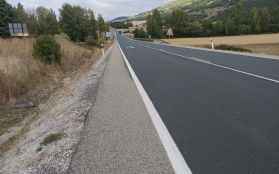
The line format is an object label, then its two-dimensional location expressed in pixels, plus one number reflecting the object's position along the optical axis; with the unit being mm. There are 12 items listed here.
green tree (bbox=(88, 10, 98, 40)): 65647
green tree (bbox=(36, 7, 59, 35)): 61393
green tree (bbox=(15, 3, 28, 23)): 73845
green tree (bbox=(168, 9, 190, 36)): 85076
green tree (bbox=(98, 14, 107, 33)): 92021
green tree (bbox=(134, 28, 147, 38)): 95329
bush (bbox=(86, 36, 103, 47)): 44055
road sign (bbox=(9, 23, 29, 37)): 41790
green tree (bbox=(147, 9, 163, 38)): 88466
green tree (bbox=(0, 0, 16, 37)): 46052
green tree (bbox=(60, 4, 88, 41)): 59281
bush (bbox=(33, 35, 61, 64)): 14758
